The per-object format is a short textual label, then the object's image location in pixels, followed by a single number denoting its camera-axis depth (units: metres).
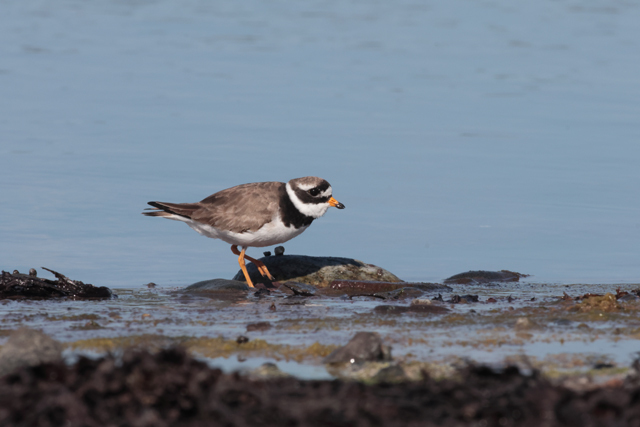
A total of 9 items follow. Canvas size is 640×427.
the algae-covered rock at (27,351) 11.84
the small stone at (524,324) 16.03
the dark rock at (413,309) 18.12
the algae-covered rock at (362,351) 13.19
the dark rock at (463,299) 19.78
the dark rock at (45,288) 19.94
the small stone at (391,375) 12.36
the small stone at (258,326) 16.25
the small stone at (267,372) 12.05
